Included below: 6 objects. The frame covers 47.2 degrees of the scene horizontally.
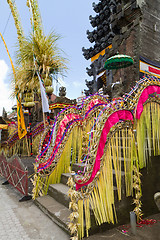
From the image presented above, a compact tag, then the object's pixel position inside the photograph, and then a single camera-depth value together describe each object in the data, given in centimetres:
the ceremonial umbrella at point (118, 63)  881
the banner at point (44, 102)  635
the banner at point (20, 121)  861
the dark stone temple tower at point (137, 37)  973
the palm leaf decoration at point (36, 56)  711
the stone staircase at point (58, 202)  340
